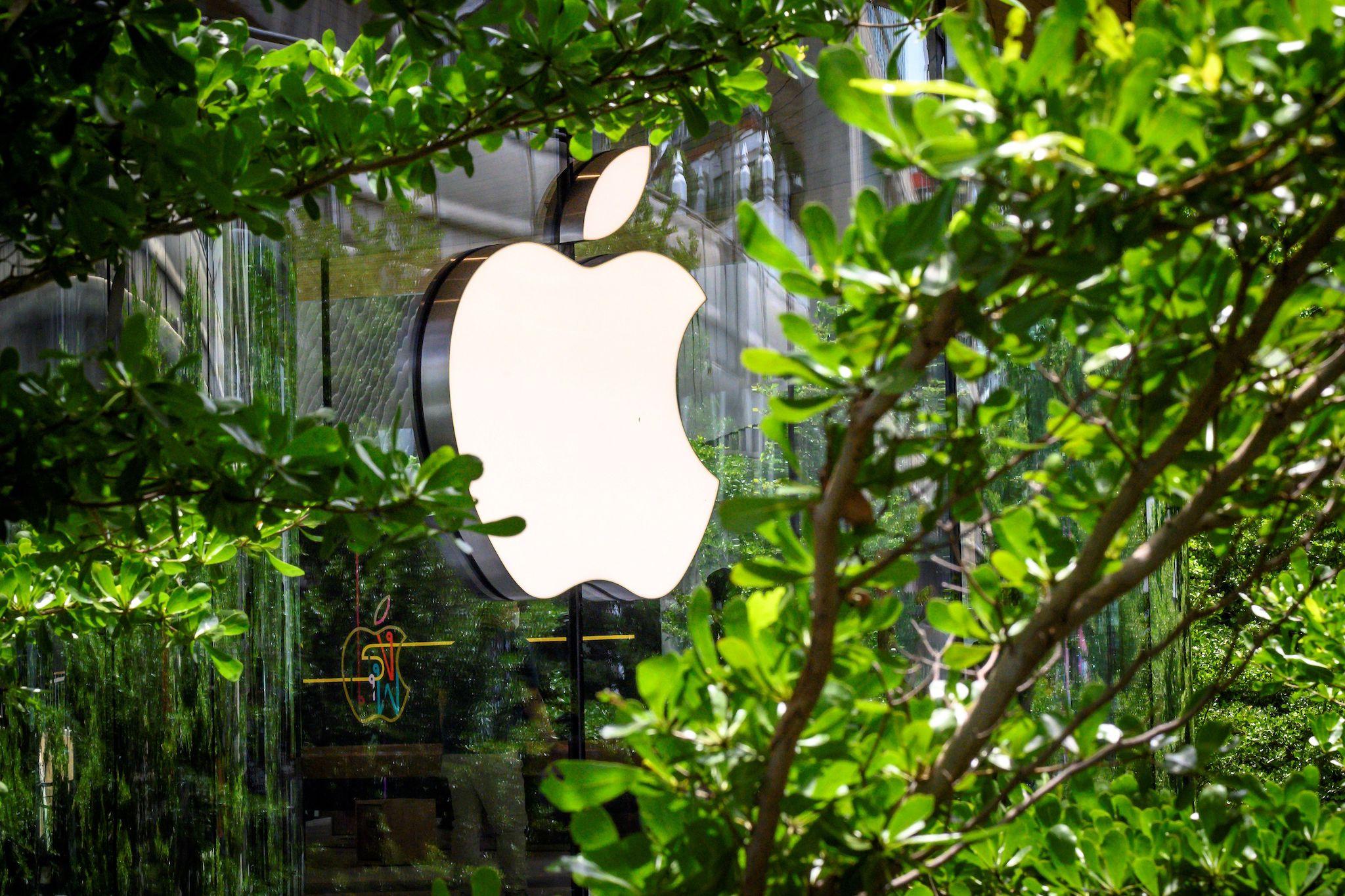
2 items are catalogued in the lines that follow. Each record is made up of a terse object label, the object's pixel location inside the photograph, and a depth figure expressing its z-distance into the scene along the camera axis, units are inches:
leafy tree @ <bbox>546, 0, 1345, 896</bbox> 97.8
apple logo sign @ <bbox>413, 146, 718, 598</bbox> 412.1
